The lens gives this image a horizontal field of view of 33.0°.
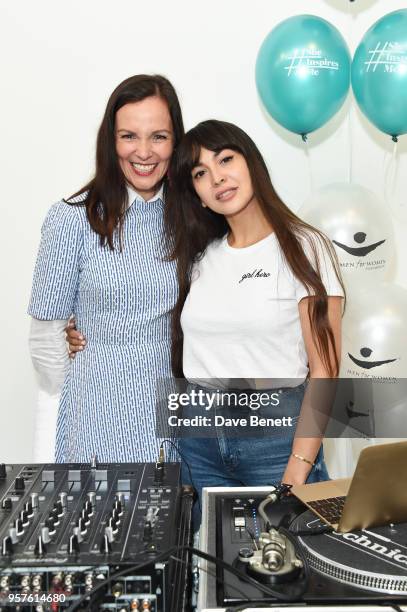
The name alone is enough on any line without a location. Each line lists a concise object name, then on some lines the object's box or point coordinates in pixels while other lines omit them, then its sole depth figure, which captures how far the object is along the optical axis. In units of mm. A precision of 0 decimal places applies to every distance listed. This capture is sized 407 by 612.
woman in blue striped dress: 1690
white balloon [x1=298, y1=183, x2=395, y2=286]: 2113
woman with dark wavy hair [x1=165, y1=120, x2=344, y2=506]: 1604
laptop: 946
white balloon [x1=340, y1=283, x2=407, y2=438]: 2117
